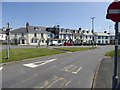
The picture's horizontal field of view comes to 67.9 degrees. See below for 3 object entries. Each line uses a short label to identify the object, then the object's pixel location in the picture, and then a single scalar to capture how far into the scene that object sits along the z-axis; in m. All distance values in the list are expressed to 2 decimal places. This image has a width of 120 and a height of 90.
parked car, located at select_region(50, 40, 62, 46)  35.59
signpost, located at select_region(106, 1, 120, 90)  2.29
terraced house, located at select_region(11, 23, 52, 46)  37.24
